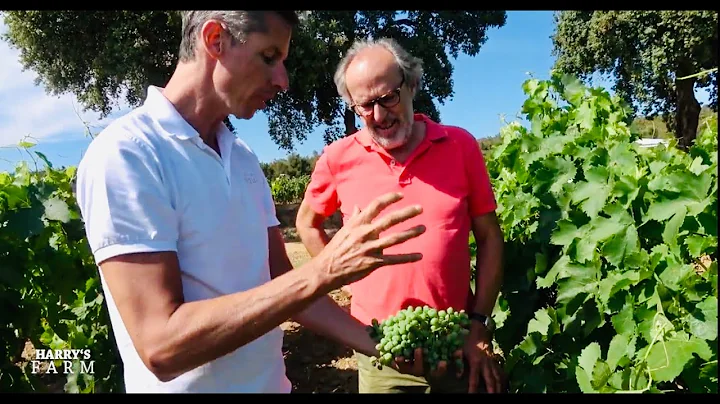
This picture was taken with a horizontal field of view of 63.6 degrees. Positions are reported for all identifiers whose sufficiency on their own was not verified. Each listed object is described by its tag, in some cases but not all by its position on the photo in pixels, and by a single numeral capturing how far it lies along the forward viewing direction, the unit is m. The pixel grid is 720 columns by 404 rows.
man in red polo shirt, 1.84
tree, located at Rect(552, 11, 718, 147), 11.73
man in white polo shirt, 1.04
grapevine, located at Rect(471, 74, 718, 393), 1.74
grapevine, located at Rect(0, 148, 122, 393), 2.74
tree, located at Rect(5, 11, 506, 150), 8.88
